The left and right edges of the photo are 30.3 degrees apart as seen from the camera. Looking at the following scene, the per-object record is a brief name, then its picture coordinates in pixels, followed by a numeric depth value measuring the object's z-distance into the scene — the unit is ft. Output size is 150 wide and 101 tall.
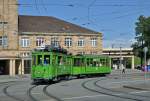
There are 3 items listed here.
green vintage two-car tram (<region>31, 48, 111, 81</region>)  75.91
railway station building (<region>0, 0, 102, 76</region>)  153.98
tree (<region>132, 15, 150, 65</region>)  200.57
